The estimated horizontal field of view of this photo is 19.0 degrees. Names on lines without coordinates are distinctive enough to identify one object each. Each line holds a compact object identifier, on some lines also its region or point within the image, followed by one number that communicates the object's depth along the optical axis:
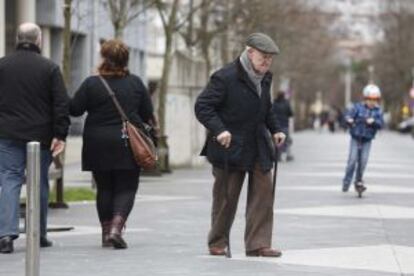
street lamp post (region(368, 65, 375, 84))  102.88
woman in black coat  10.46
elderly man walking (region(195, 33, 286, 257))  9.79
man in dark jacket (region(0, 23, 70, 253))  10.13
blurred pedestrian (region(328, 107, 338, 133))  86.56
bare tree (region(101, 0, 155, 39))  21.14
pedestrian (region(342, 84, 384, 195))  17.62
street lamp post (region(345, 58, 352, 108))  133.77
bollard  6.98
